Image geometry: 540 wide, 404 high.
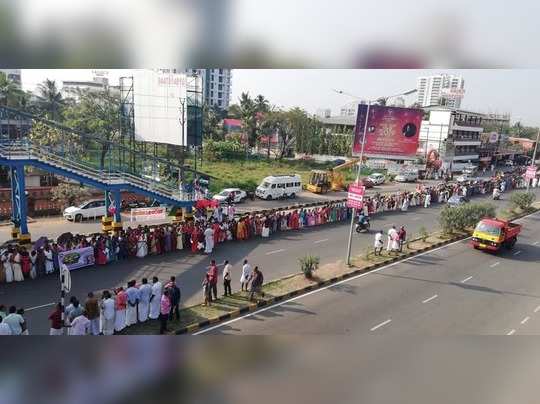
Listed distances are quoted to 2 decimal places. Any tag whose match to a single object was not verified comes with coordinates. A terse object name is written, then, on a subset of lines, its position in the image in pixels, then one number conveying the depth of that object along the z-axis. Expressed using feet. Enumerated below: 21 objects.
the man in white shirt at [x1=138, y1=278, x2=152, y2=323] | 32.36
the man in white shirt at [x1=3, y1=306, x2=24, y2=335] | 26.71
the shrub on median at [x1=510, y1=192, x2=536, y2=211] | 84.79
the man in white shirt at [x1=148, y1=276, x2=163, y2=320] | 32.77
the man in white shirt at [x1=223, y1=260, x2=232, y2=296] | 37.76
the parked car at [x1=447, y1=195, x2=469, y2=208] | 88.22
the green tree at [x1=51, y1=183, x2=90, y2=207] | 65.82
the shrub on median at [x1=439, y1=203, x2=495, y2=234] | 63.52
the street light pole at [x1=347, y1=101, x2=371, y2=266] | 47.44
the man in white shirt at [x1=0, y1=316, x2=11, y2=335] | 25.96
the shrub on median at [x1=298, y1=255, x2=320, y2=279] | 43.24
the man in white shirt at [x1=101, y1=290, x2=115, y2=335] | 30.07
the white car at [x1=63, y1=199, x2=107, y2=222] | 63.00
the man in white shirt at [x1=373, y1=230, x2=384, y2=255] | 51.78
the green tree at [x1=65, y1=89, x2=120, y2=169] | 86.74
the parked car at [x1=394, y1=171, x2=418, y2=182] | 118.42
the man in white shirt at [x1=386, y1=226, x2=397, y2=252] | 53.31
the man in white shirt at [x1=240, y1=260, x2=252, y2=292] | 39.24
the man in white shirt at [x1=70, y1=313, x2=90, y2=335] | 28.27
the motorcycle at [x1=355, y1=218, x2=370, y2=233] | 66.23
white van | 84.89
